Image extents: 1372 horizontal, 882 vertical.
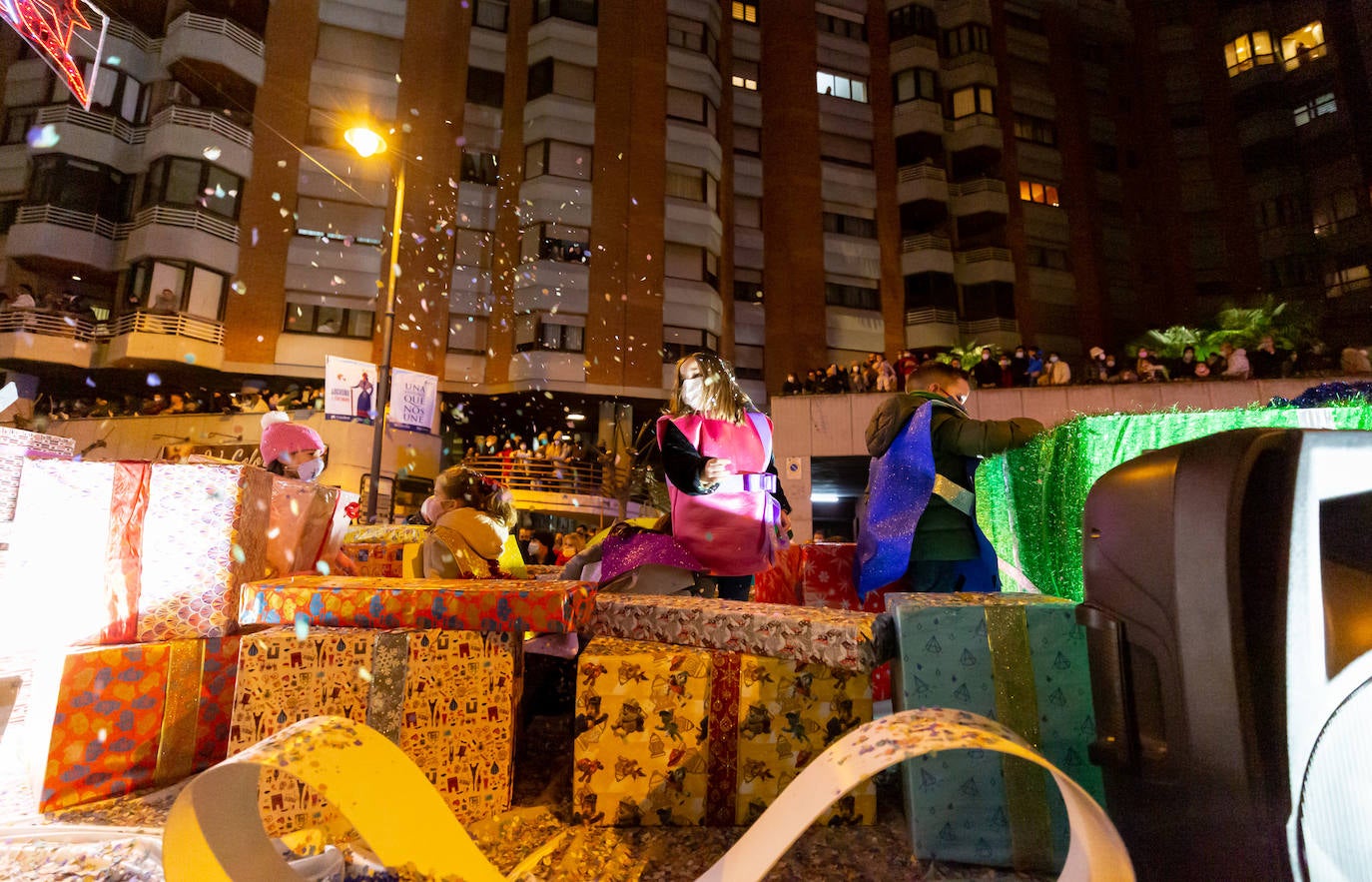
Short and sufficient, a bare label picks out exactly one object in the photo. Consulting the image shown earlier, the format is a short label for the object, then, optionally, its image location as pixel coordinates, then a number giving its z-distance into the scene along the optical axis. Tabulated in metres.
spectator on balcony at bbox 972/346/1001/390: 14.51
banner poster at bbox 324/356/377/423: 11.02
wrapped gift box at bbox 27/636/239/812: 1.89
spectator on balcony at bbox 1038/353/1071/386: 14.01
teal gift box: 1.57
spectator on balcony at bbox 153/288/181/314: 17.41
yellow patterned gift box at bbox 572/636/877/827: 1.78
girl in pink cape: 2.65
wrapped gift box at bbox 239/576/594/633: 1.84
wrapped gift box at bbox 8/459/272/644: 2.06
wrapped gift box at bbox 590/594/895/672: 1.75
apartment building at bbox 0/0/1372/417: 18.34
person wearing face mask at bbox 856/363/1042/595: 2.61
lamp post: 8.76
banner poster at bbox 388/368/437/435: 12.45
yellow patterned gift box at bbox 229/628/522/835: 1.77
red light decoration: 5.15
